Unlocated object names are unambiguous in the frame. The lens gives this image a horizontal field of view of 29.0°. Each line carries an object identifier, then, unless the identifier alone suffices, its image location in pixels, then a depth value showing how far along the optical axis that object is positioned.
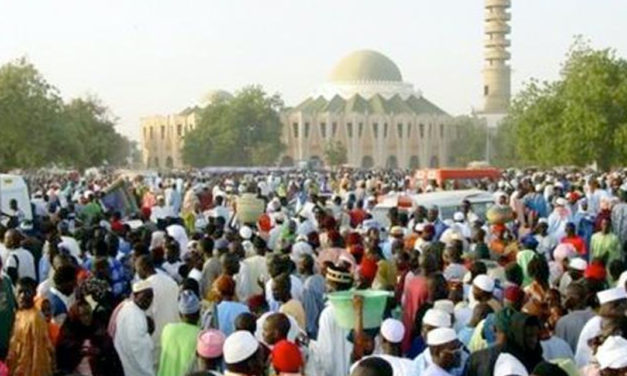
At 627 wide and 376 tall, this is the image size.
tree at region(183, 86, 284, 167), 93.97
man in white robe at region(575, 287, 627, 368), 6.75
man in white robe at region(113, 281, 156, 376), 7.73
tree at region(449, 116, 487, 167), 109.69
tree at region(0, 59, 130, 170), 47.12
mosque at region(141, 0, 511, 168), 115.25
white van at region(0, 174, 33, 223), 16.44
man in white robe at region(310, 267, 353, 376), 7.37
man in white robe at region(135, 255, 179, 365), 8.53
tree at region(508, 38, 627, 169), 41.50
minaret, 122.06
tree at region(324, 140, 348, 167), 108.06
